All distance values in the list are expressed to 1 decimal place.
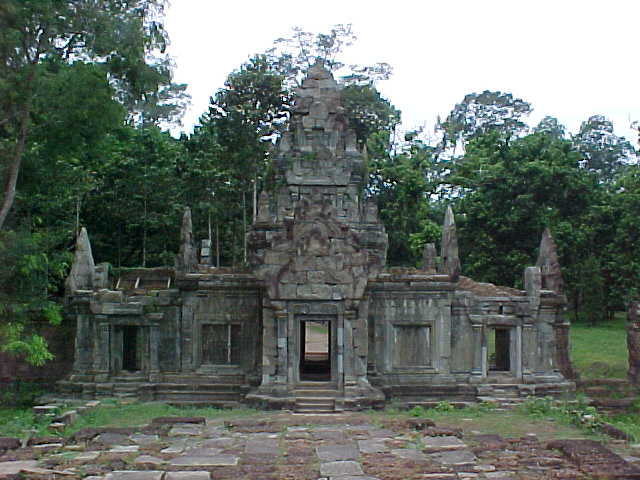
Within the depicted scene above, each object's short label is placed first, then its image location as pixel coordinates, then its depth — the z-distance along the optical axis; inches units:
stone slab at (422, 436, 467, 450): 533.0
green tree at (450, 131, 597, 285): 1374.3
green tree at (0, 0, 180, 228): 667.4
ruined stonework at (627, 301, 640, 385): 864.5
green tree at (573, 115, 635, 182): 2378.2
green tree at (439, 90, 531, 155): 2431.1
